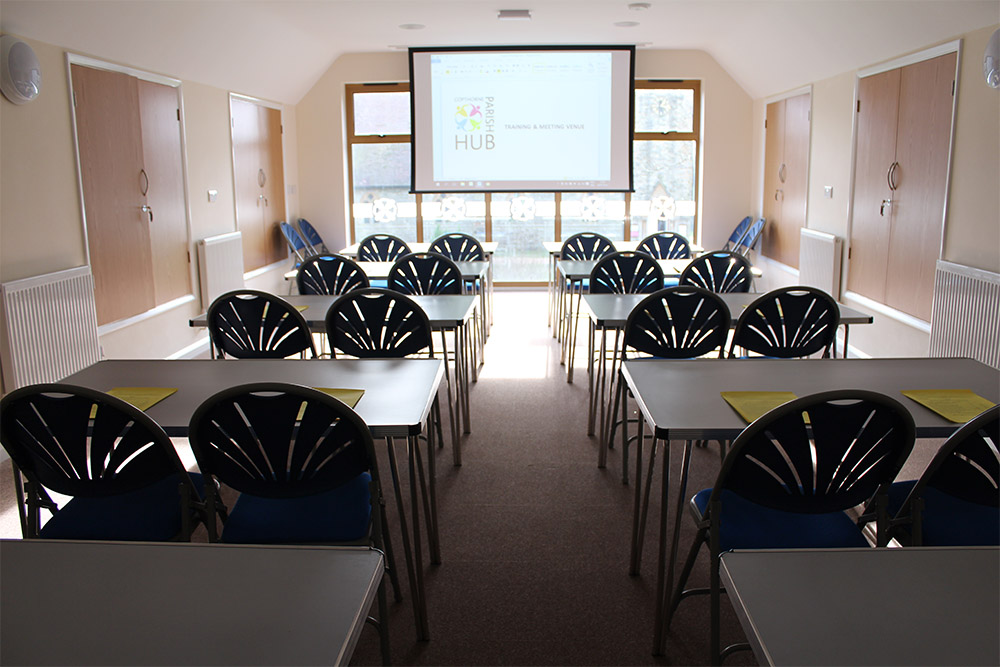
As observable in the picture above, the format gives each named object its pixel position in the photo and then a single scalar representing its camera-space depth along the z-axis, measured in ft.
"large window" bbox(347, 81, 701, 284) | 29.76
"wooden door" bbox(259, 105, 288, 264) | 26.71
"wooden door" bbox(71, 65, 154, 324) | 15.90
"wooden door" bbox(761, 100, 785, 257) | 26.63
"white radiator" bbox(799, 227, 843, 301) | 21.16
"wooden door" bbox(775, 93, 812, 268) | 24.20
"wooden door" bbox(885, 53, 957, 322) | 16.11
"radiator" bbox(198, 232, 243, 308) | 21.18
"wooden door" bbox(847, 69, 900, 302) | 18.57
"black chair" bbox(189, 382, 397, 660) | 6.29
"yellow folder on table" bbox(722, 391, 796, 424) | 6.89
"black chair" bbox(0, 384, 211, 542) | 6.31
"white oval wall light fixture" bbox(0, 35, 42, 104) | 12.87
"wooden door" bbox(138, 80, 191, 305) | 18.49
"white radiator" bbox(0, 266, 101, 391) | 13.15
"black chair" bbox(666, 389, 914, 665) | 5.98
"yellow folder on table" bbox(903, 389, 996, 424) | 6.95
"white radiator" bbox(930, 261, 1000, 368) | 14.06
